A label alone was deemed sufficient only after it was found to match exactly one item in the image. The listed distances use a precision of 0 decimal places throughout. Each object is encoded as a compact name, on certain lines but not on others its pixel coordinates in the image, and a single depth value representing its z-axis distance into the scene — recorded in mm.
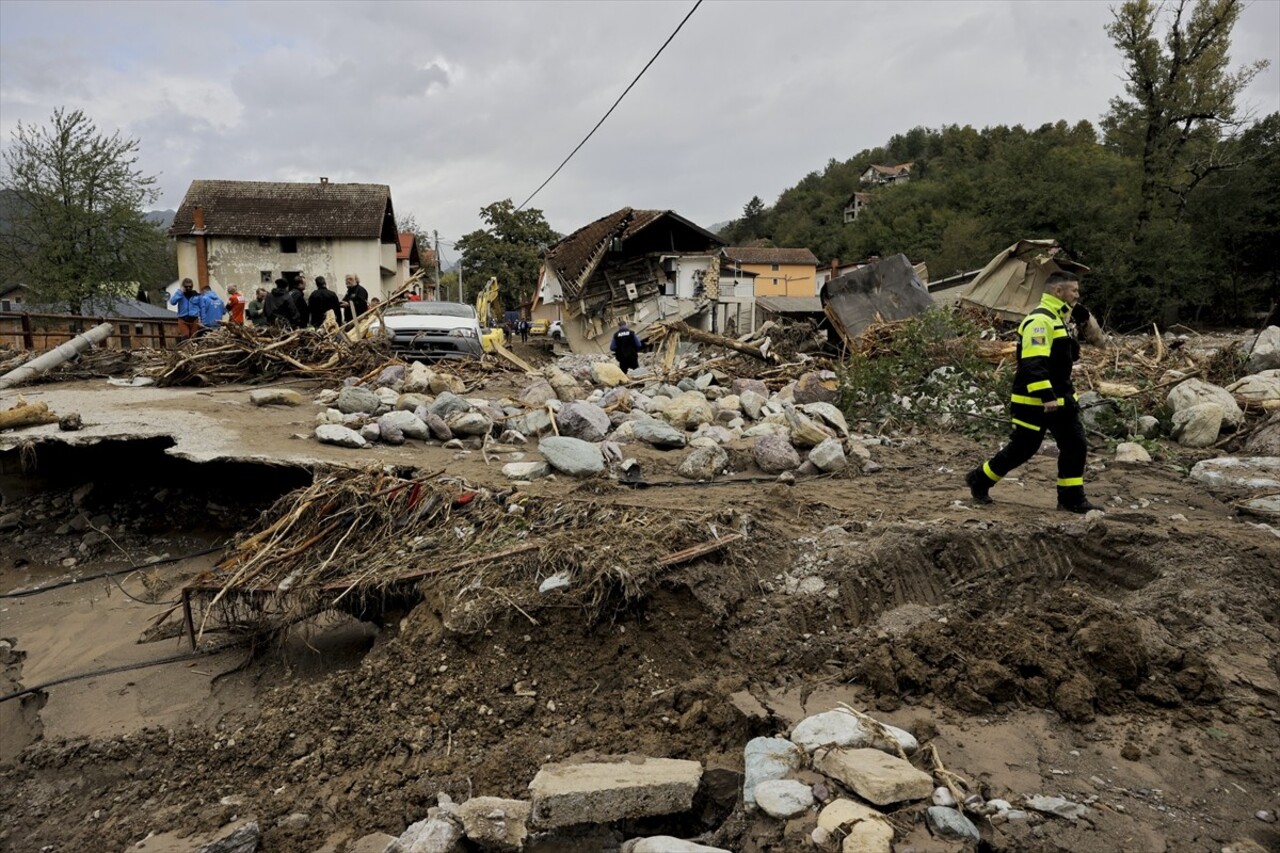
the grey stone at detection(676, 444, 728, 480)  5781
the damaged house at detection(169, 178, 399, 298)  29594
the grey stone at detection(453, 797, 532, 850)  2600
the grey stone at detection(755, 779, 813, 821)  2338
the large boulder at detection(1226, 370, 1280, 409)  6941
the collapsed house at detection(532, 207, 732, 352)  27828
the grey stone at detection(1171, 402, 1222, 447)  6594
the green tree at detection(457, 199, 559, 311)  44219
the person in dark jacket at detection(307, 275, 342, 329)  11859
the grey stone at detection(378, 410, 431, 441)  6543
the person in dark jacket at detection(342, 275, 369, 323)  11688
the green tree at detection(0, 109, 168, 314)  19141
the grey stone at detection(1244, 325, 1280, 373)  8039
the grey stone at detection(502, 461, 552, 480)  5512
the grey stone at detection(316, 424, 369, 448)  6199
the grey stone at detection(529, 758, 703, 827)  2594
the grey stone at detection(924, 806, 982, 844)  2176
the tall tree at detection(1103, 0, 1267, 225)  21969
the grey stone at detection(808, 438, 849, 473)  5953
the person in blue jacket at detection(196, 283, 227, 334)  11555
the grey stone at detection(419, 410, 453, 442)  6656
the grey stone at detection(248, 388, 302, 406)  7531
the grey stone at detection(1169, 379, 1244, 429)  6746
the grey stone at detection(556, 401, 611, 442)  6598
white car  10610
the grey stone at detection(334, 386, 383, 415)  7129
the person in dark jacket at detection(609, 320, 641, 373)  11289
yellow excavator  11508
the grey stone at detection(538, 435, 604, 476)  5586
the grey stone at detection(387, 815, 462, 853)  2592
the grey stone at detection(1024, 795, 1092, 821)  2262
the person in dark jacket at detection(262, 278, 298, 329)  11523
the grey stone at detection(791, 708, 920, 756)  2604
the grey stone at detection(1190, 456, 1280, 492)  5203
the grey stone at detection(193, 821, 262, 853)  2852
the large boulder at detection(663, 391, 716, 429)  7250
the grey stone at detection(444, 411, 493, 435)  6664
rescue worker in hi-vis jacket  4617
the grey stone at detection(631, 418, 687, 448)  6504
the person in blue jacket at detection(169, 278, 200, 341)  11594
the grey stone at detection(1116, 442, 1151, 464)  6117
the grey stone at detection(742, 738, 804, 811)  2506
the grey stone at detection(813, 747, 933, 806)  2299
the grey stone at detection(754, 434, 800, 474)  6012
